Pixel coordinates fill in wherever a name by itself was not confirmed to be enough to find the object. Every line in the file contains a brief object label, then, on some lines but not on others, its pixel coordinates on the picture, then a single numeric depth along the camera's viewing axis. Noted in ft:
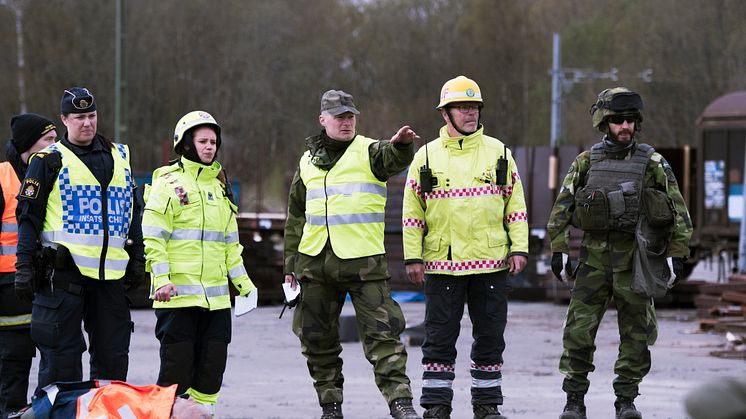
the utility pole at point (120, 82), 174.49
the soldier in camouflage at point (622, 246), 52.38
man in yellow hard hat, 51.90
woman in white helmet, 48.54
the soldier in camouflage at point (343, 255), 50.29
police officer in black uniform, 47.43
